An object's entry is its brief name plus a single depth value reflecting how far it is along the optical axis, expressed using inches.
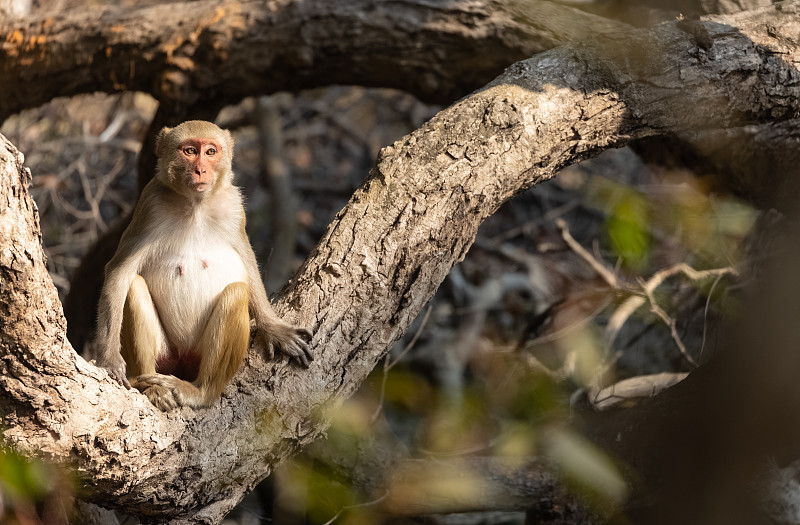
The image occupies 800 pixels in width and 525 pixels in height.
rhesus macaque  257.8
